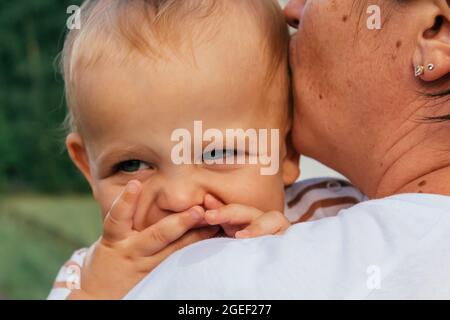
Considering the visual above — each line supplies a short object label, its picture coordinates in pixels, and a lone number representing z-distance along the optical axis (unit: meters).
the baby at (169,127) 0.52
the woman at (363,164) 0.45
